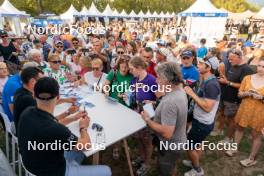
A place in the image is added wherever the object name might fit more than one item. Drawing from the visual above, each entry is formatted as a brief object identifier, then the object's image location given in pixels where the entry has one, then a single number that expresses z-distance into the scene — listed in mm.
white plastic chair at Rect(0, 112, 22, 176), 3221
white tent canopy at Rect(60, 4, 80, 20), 25844
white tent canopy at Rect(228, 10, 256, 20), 32466
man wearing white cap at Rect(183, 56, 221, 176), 3207
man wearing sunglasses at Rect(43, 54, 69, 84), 4992
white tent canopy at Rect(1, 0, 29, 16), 16953
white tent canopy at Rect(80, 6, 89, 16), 26331
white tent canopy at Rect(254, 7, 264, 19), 21623
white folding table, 2883
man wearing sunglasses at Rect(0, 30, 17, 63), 7203
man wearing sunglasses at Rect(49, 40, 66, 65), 6820
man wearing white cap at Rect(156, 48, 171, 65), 5234
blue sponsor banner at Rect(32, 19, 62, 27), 22094
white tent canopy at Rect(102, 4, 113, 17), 28591
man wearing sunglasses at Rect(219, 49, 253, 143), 4164
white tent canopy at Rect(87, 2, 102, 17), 27264
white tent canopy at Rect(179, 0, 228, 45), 14946
